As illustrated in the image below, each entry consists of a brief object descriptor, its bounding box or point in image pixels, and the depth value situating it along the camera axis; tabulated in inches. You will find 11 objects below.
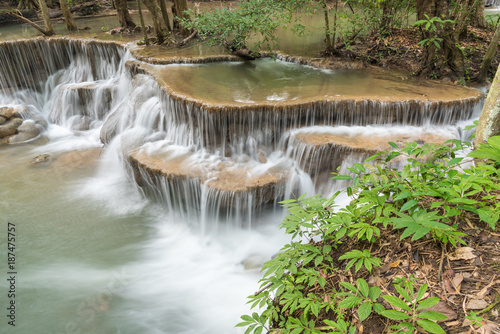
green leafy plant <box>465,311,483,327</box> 69.9
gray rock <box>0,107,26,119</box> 366.6
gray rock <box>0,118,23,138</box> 348.5
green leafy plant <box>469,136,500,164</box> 89.1
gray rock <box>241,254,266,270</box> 197.6
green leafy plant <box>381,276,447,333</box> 67.1
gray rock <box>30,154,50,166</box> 304.1
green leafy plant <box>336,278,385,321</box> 76.4
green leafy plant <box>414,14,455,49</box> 250.4
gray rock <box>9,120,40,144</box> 350.9
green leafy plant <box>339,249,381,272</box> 84.4
